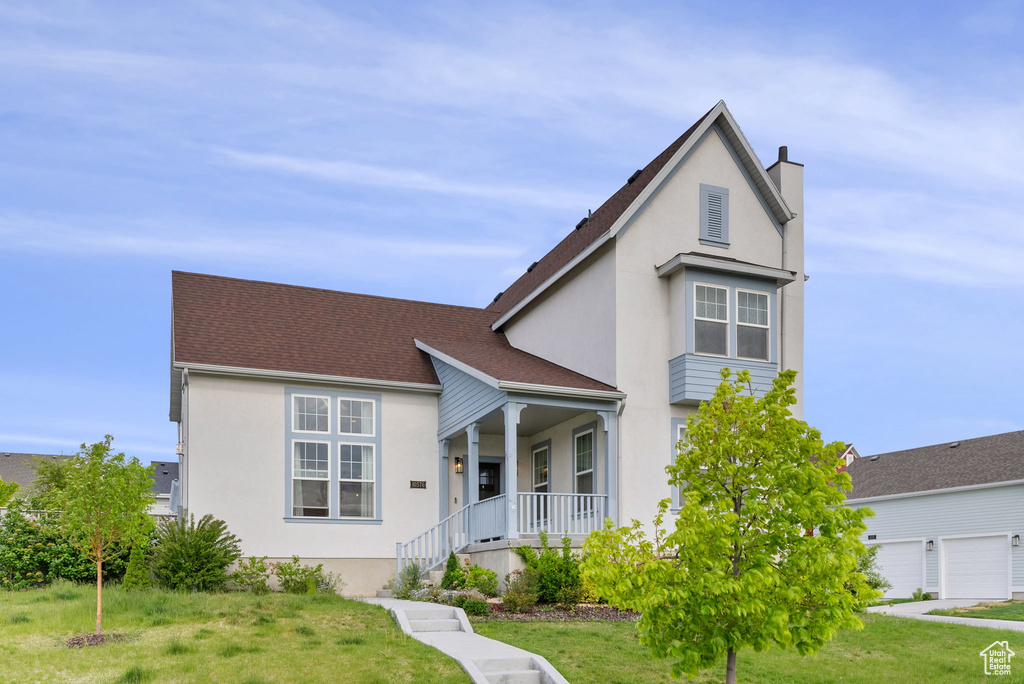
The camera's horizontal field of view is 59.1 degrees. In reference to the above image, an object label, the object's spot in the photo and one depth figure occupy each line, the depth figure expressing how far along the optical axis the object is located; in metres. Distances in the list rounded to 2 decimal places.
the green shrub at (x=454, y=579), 16.58
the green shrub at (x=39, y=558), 17.98
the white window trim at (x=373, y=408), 20.13
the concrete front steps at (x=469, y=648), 10.59
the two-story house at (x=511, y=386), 18.41
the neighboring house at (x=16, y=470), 45.25
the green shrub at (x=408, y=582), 17.53
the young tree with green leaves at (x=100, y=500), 12.81
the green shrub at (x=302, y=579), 17.86
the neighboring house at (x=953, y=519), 28.59
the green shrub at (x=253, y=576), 17.48
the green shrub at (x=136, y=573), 16.70
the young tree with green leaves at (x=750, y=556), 7.91
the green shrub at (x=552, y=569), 15.76
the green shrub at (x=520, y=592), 14.87
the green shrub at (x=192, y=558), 16.56
